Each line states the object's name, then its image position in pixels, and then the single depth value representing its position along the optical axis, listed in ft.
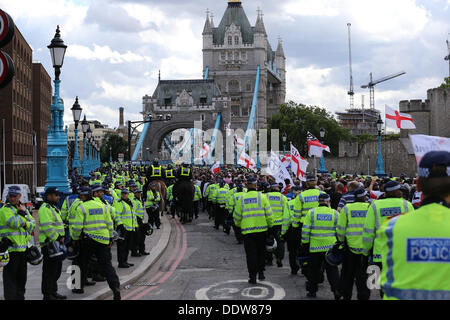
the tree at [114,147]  467.93
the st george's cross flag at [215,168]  106.32
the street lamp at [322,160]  114.06
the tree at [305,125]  291.79
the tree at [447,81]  244.01
